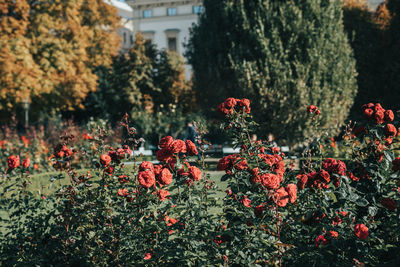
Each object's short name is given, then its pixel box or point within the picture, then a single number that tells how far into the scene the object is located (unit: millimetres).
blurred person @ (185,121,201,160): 13656
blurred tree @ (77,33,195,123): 22641
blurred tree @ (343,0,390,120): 19344
